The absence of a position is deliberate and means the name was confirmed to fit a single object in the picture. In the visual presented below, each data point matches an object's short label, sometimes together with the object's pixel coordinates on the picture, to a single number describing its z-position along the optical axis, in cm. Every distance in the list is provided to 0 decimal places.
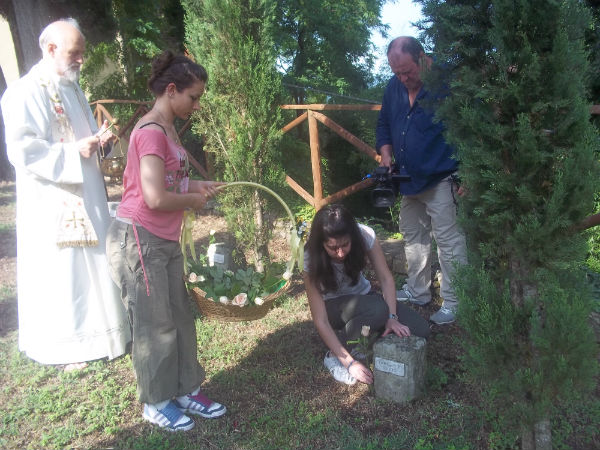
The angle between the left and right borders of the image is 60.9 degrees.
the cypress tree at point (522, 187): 173
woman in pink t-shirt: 225
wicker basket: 263
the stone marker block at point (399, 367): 263
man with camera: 327
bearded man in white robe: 281
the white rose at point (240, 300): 262
